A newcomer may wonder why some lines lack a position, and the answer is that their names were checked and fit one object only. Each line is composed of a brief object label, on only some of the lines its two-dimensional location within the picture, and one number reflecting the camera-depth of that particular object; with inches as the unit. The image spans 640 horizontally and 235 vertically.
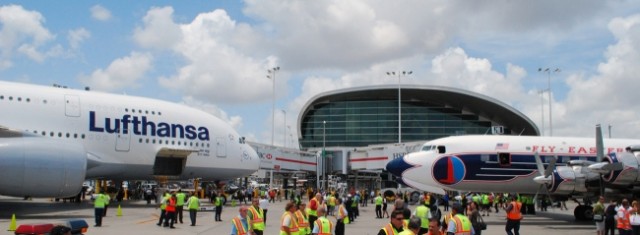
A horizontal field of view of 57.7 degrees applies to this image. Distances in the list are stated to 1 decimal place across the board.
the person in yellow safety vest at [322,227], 418.9
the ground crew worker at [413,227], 283.4
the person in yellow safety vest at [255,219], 476.7
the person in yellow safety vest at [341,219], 629.3
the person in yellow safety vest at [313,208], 662.5
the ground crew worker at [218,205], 981.2
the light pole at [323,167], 2455.7
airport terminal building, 3339.1
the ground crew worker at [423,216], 541.3
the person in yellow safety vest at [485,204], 1301.7
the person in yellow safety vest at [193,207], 880.9
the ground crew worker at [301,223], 458.3
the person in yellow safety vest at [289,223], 433.7
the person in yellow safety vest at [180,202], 919.0
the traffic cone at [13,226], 742.5
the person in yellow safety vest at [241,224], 457.4
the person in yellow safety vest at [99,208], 833.5
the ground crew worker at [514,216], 682.2
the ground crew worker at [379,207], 1167.0
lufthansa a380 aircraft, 960.9
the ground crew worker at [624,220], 668.7
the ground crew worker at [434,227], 311.0
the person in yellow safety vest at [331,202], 1064.2
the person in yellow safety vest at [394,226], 311.1
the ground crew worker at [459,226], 438.6
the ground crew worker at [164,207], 845.8
